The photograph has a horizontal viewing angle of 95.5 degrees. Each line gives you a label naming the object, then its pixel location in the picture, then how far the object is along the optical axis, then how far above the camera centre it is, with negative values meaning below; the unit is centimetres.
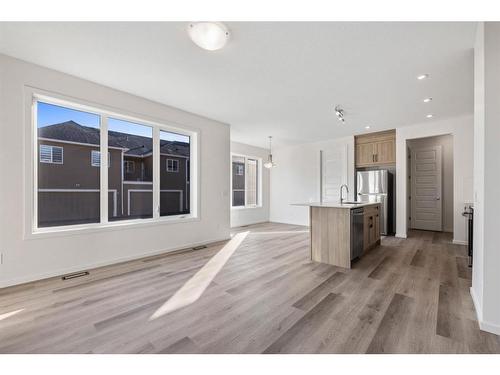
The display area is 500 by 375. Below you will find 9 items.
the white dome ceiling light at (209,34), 201 +139
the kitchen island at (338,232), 333 -71
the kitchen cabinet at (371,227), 390 -75
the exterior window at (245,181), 729 +18
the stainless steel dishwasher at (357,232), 340 -71
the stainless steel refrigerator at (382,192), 552 -14
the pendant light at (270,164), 628 +62
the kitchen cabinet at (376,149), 567 +98
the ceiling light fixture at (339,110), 384 +134
